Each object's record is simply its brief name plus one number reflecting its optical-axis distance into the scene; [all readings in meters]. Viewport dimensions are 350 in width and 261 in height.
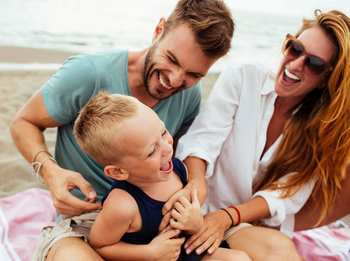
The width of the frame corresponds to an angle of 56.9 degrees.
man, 0.77
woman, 0.82
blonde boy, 0.62
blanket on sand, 0.89
